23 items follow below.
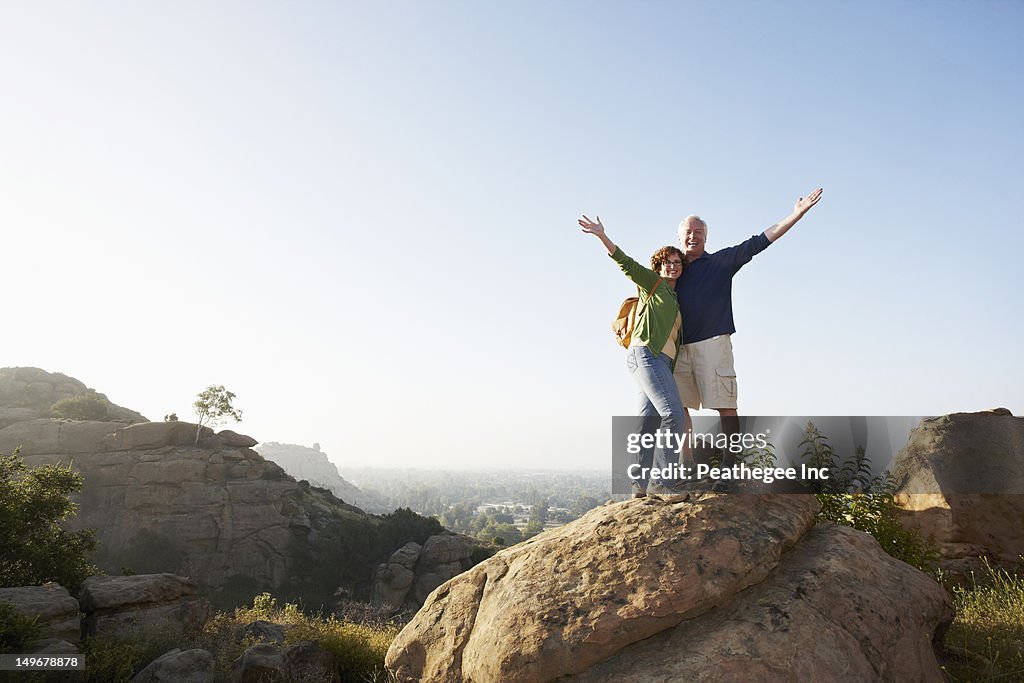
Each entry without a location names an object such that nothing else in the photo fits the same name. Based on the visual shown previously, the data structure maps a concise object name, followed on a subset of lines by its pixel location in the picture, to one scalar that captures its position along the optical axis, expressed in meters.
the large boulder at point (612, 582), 4.93
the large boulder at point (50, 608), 11.54
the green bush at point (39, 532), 14.30
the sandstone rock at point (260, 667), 9.33
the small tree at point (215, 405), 53.97
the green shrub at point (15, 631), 9.55
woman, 5.99
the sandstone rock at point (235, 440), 50.31
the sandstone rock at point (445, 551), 42.81
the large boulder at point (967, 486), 9.57
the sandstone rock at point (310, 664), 9.45
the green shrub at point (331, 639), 10.23
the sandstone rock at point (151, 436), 46.14
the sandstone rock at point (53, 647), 9.71
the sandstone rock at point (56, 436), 45.09
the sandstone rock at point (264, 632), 13.95
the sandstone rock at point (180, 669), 9.80
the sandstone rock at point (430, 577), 40.41
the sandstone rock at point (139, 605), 13.92
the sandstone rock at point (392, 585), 39.66
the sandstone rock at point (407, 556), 41.97
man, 6.16
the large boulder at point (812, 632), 4.47
